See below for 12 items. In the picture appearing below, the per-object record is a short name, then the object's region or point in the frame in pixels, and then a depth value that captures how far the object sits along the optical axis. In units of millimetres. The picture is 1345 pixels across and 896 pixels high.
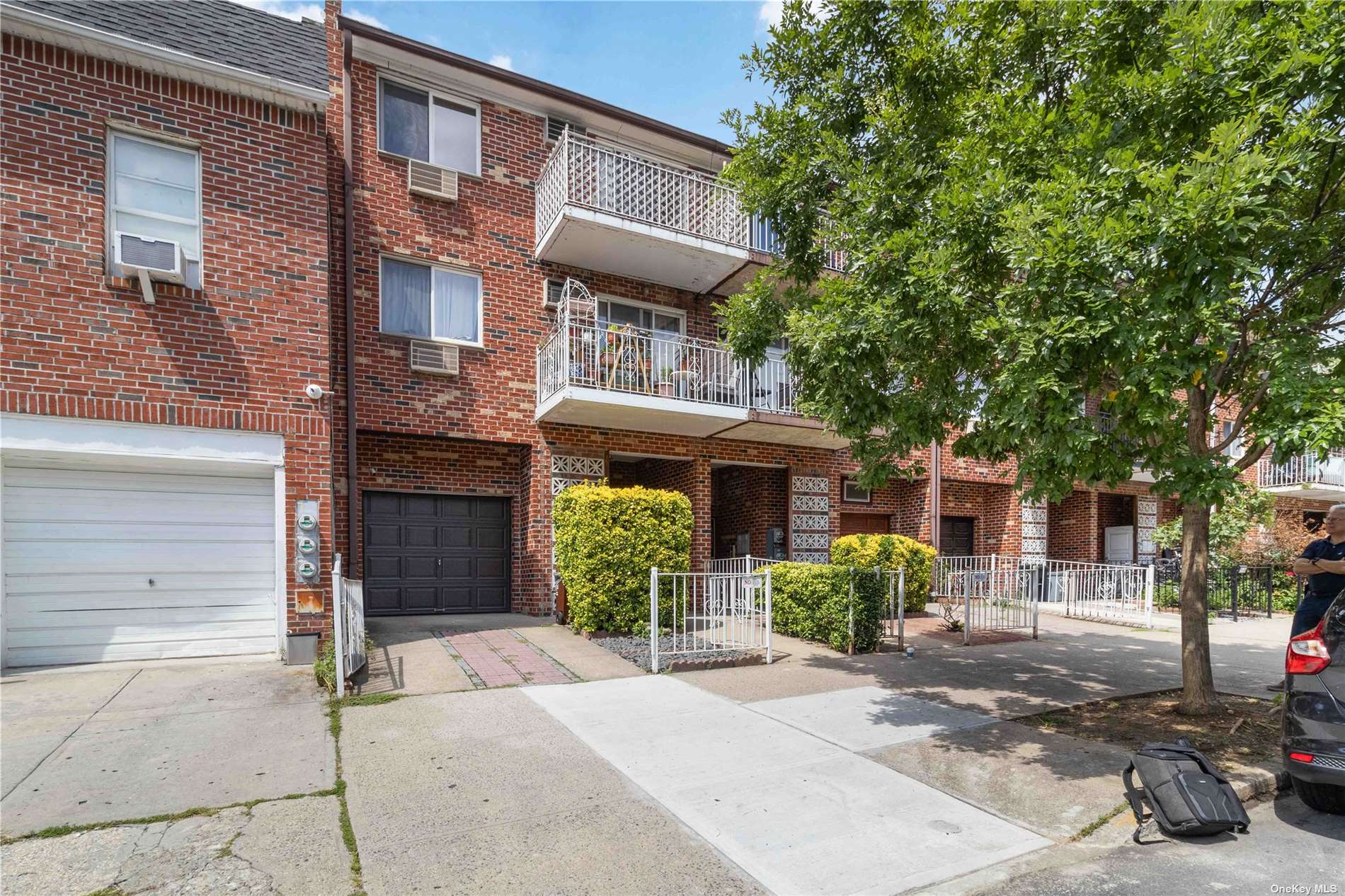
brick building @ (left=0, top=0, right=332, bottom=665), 7059
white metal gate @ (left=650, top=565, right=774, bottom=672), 8516
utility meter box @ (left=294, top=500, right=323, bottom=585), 7824
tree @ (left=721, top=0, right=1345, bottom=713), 4070
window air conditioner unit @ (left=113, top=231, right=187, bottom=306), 7160
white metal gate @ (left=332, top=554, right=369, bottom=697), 6285
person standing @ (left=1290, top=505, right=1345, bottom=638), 6078
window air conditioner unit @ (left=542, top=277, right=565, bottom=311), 11531
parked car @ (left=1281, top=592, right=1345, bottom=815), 3889
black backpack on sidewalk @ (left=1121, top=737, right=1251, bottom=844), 3832
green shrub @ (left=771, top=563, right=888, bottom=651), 9031
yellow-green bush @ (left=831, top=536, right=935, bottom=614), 12109
